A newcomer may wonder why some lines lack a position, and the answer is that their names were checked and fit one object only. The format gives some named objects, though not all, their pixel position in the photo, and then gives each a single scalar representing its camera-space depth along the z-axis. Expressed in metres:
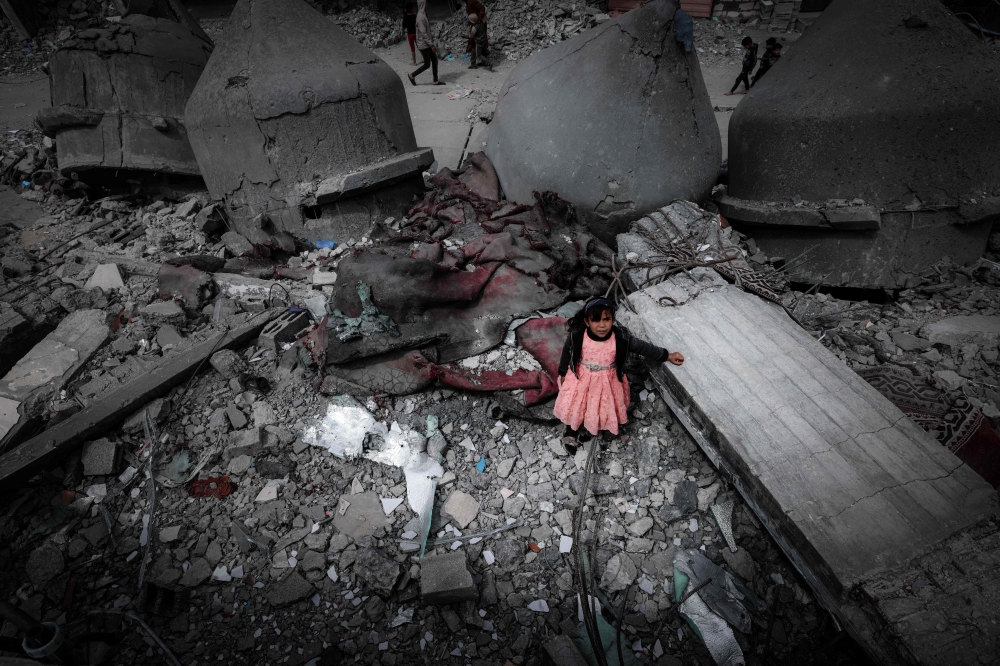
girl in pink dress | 2.26
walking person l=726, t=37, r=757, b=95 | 7.32
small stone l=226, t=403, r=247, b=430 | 2.86
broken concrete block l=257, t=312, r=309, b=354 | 3.37
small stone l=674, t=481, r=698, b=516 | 2.38
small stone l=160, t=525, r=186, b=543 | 2.38
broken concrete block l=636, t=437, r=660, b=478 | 2.56
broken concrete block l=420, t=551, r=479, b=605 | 2.05
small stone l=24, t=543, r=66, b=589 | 2.24
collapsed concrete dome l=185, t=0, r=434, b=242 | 4.00
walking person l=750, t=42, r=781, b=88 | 6.99
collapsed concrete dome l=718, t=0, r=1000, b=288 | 3.21
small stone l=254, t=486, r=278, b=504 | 2.53
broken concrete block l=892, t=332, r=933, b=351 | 2.98
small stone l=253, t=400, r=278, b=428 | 2.88
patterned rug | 2.30
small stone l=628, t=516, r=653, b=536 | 2.32
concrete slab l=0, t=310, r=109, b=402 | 3.20
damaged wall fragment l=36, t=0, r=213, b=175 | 4.92
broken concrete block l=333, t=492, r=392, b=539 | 2.41
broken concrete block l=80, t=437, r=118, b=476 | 2.62
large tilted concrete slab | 1.57
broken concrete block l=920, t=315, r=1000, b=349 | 2.95
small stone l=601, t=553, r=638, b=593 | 2.16
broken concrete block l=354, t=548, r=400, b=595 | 2.13
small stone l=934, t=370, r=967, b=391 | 2.71
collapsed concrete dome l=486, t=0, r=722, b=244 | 3.62
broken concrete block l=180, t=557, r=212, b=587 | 2.22
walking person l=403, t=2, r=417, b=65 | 8.84
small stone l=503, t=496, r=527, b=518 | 2.44
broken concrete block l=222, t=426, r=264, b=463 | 2.69
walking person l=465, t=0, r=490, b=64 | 8.67
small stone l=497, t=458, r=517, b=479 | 2.61
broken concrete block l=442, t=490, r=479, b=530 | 2.43
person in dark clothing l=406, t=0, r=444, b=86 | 8.00
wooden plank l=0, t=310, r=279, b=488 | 2.54
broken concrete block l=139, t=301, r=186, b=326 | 3.53
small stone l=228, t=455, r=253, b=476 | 2.63
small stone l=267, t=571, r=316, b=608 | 2.15
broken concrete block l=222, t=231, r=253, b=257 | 4.33
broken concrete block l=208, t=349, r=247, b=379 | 3.12
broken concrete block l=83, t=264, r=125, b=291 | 4.06
